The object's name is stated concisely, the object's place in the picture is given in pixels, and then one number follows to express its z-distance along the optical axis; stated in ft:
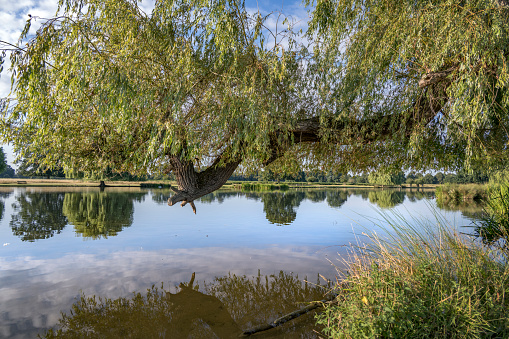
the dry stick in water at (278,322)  15.93
